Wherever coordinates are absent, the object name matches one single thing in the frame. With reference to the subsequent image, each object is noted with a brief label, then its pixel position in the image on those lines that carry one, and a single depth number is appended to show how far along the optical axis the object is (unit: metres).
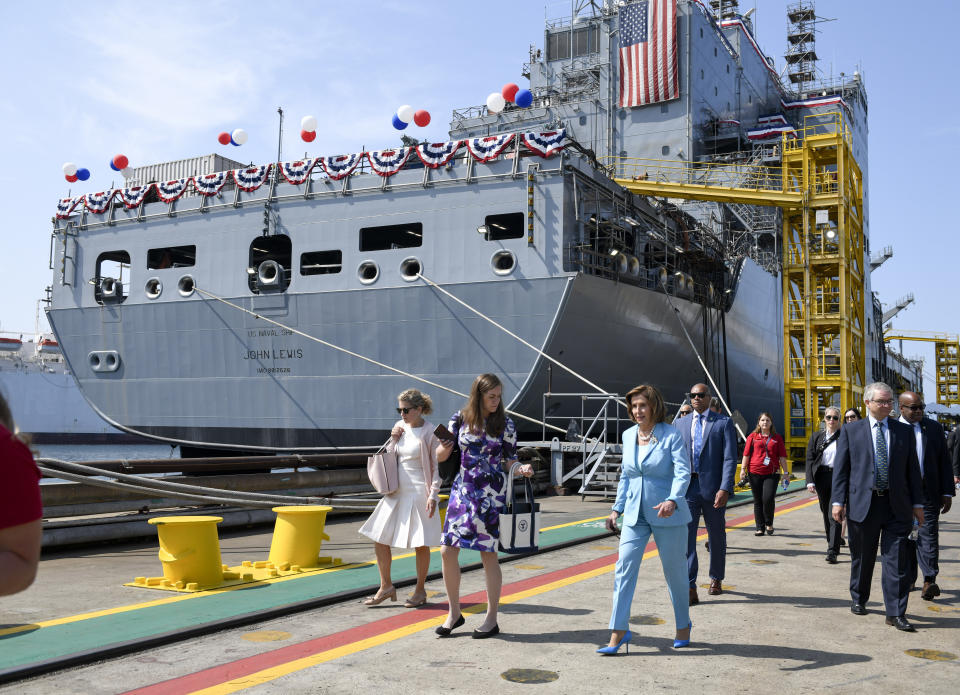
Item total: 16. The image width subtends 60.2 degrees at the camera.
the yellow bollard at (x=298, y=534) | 8.10
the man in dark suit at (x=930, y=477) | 7.03
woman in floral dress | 5.75
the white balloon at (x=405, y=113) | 19.88
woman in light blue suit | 5.43
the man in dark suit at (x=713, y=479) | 7.30
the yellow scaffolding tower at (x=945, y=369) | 68.69
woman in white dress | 6.45
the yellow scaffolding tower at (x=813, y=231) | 26.75
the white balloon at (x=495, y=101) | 19.31
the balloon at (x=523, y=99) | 17.99
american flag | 31.83
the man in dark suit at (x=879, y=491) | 6.36
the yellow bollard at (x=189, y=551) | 7.11
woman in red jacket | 11.16
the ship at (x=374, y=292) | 18.50
